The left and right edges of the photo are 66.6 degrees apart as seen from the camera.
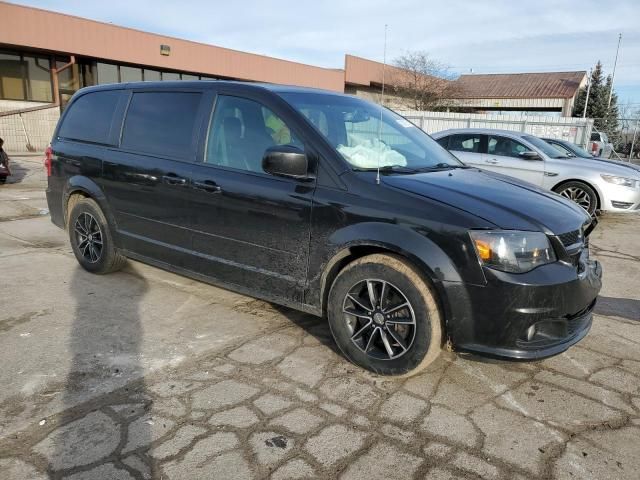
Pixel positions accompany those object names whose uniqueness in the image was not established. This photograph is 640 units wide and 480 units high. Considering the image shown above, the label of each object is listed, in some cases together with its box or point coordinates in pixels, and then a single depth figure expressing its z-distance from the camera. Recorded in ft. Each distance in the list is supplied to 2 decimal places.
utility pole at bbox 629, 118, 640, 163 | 86.16
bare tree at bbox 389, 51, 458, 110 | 110.32
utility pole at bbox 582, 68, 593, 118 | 132.20
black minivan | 8.84
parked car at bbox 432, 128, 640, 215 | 27.32
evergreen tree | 142.10
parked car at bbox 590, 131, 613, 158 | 68.18
